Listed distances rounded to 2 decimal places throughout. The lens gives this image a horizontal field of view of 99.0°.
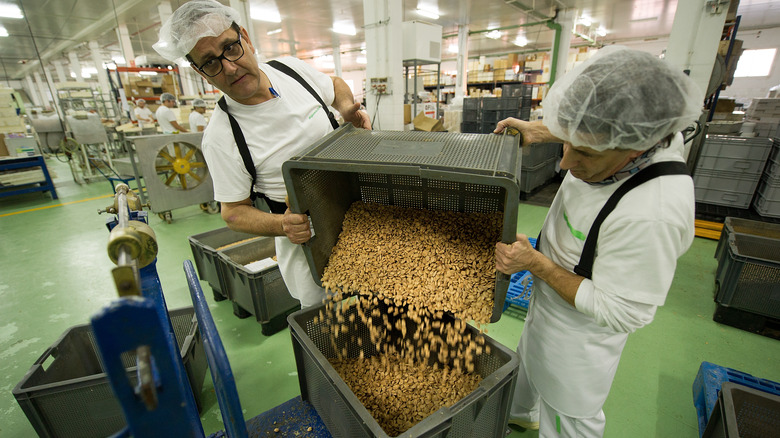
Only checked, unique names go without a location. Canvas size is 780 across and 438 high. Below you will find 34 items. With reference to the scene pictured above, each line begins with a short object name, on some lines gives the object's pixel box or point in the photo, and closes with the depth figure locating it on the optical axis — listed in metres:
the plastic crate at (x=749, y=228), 2.52
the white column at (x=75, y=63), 12.48
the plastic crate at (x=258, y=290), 2.09
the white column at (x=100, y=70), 10.38
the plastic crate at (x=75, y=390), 1.40
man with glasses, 1.15
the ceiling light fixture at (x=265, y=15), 7.91
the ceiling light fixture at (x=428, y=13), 8.36
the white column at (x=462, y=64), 9.77
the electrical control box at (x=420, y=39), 5.62
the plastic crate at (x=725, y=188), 3.34
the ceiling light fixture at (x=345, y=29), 9.73
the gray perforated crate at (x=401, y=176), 0.90
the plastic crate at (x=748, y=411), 1.16
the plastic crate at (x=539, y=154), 4.46
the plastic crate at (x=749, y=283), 2.02
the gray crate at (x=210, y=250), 2.43
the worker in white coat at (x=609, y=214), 0.78
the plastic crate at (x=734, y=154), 3.16
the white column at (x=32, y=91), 19.88
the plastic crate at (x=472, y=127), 5.97
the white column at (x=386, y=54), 5.20
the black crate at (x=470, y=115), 5.98
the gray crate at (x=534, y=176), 4.53
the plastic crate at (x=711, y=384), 1.41
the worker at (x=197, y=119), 5.60
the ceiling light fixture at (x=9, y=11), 7.13
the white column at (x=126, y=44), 8.47
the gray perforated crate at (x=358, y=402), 0.88
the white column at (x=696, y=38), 3.32
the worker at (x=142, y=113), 7.57
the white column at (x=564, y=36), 8.27
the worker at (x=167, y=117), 5.99
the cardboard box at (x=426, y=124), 5.43
